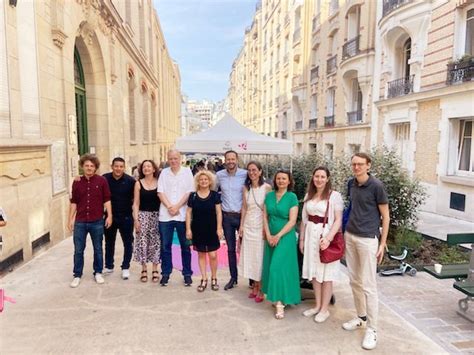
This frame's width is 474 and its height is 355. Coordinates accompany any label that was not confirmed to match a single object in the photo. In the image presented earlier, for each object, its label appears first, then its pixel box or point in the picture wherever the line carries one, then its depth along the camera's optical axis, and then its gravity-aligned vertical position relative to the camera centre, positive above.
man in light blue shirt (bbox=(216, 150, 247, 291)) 4.42 -0.69
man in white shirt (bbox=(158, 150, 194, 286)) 4.48 -0.71
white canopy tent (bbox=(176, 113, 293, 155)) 9.17 +0.08
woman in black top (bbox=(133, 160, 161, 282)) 4.64 -1.03
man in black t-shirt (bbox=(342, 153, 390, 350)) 3.25 -0.85
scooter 5.16 -1.93
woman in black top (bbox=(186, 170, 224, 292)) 4.30 -0.92
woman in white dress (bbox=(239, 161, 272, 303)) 4.02 -0.98
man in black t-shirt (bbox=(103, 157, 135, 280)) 4.70 -0.80
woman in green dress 3.70 -1.15
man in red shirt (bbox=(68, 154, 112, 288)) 4.50 -0.87
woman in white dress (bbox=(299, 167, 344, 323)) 3.52 -0.90
